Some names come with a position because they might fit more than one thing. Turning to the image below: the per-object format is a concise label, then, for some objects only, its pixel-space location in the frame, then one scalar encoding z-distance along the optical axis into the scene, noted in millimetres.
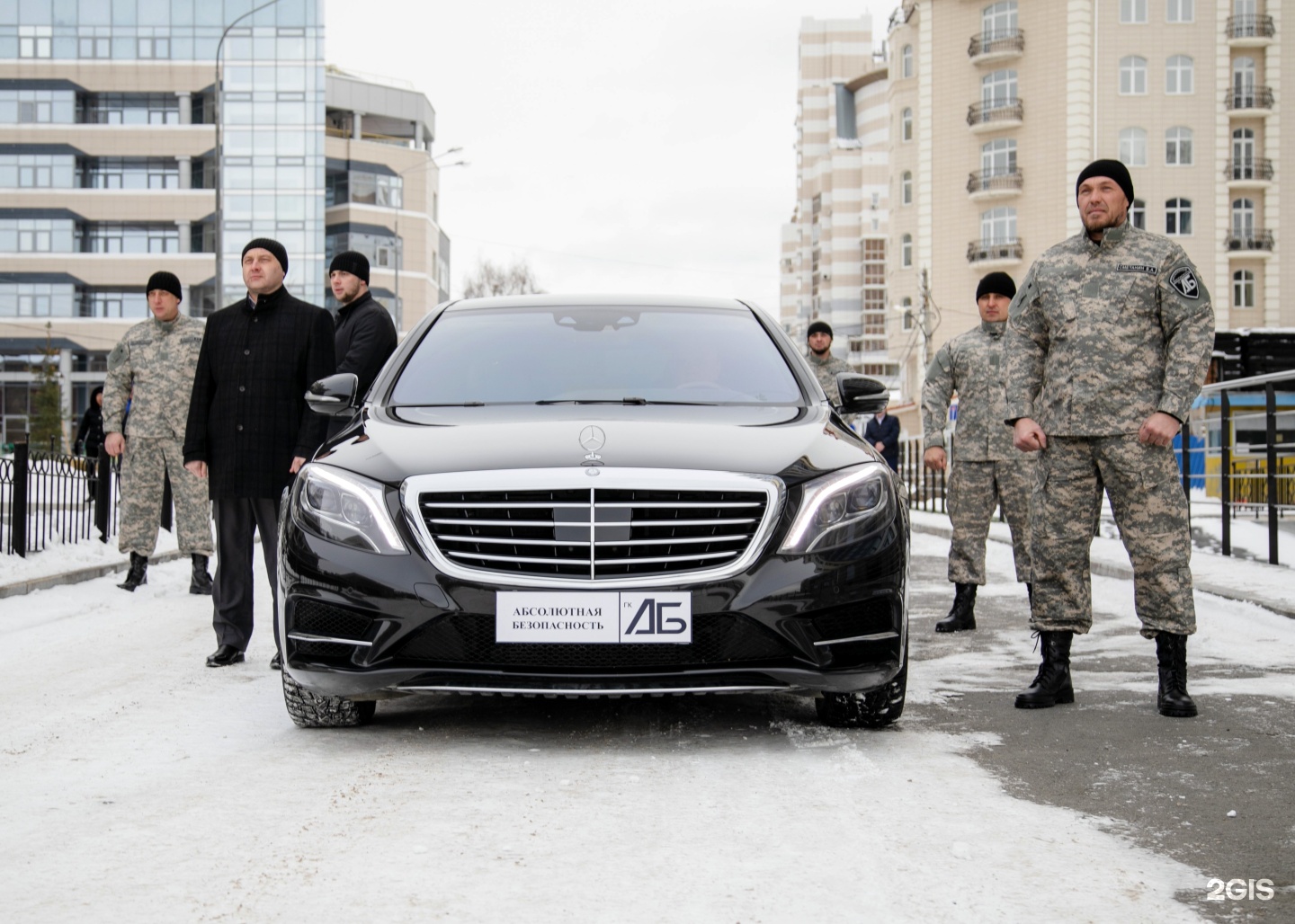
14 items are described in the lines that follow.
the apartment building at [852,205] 101688
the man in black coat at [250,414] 6801
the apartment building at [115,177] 75000
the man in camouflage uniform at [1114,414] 5648
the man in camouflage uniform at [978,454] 8617
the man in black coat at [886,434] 13883
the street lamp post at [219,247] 34594
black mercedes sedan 4684
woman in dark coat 20655
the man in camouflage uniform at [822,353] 11539
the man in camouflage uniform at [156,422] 10344
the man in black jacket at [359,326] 8109
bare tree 94438
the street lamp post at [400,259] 84162
